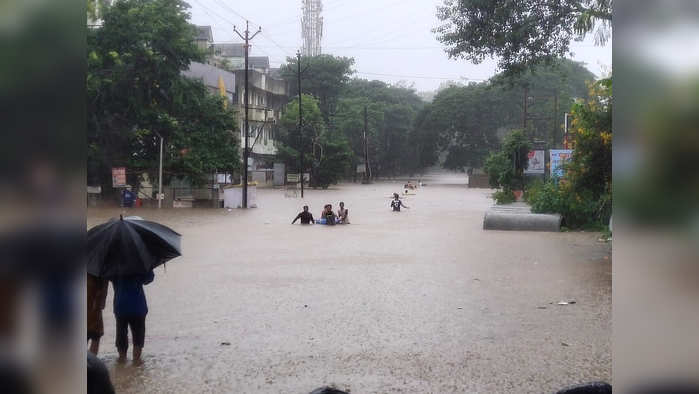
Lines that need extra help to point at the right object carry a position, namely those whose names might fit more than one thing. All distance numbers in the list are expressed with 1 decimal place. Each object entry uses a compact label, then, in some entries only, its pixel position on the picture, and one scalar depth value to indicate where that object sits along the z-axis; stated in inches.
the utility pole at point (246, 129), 1157.1
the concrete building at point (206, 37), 2011.9
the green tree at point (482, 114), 2288.4
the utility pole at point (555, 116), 1779.5
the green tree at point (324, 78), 2374.5
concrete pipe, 727.7
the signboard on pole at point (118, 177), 1042.7
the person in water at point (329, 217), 829.2
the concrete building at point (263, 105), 1999.3
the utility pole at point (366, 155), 2415.1
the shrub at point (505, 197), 1177.2
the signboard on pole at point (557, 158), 861.7
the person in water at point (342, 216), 843.4
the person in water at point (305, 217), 841.5
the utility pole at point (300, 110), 1531.7
